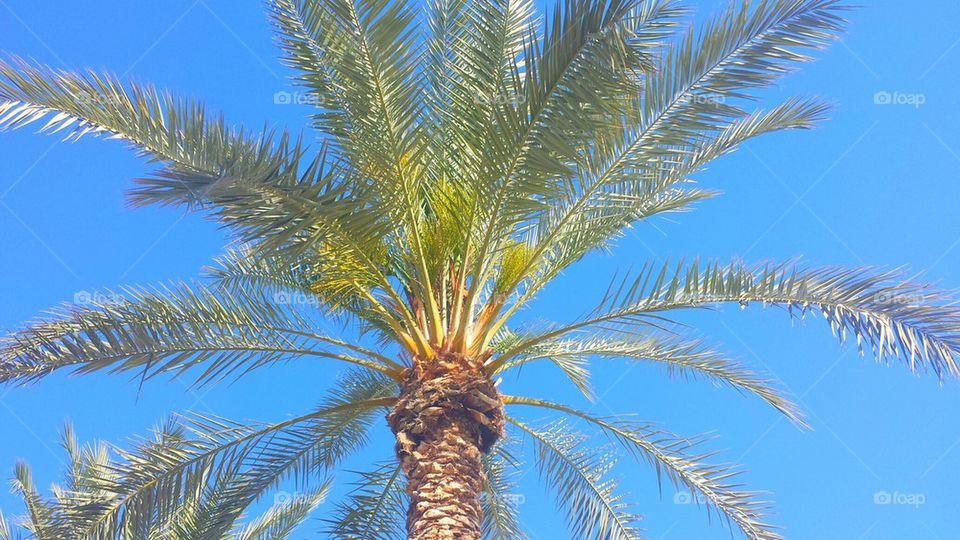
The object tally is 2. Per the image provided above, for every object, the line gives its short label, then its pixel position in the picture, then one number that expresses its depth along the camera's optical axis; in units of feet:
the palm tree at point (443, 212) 19.42
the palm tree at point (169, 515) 22.95
